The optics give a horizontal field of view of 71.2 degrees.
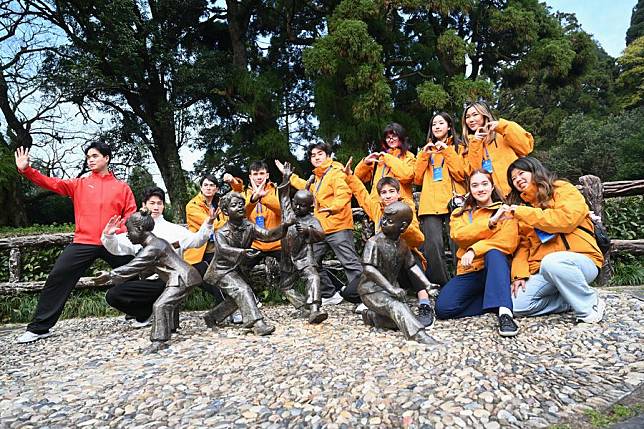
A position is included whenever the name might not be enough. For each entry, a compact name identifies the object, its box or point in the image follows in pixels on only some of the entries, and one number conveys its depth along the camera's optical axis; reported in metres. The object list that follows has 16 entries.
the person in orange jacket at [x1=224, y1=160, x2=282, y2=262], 4.89
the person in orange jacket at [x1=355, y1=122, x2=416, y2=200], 4.75
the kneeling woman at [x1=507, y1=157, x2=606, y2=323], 3.55
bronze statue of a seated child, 3.75
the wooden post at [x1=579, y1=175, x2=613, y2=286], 5.64
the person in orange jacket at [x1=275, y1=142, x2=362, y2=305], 4.85
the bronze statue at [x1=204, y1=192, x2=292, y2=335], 4.04
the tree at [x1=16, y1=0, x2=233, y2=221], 8.63
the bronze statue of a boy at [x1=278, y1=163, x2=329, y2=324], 4.31
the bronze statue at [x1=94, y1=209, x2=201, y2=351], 3.79
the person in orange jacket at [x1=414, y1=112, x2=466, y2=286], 4.56
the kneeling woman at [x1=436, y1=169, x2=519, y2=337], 3.69
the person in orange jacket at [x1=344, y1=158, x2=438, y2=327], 4.02
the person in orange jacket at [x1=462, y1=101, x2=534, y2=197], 4.33
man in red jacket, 4.35
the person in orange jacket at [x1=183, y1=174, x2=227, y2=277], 4.94
